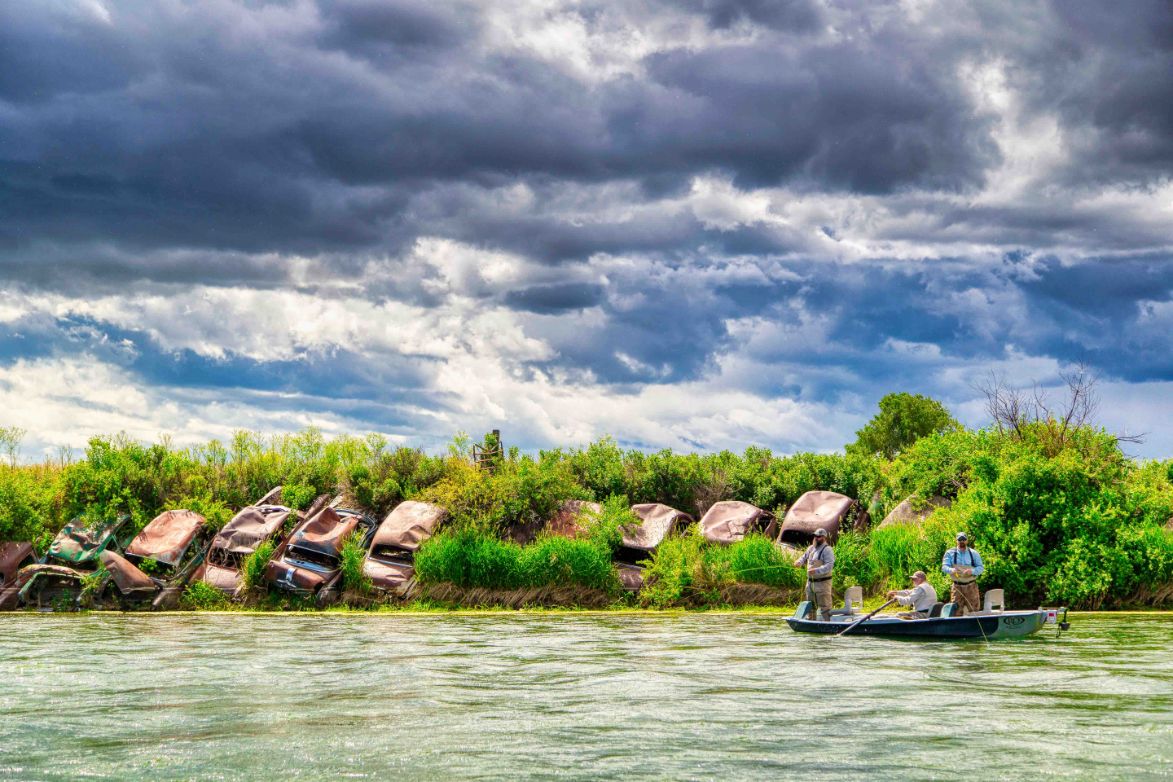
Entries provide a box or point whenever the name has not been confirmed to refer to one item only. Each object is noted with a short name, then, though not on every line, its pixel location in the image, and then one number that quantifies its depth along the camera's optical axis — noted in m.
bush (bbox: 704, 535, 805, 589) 29.03
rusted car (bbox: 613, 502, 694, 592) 30.22
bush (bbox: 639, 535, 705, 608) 29.06
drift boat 20.80
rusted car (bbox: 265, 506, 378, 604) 29.14
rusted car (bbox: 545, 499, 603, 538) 31.06
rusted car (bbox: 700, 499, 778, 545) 30.58
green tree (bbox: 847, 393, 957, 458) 63.91
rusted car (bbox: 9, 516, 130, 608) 29.52
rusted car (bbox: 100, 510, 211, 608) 29.58
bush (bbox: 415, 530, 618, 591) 29.66
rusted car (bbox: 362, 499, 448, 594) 29.69
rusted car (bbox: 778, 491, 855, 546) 30.38
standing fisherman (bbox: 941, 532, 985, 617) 21.97
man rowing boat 21.67
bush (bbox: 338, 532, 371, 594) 29.56
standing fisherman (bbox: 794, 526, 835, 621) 22.69
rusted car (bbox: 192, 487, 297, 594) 30.03
